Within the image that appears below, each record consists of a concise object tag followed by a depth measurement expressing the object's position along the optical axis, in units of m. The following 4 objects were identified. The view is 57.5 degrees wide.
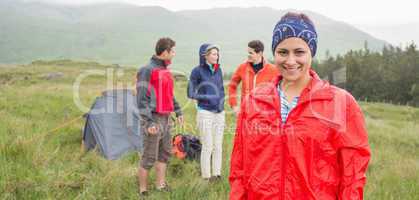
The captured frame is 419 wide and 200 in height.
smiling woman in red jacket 2.15
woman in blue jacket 5.61
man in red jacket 4.84
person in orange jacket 5.66
